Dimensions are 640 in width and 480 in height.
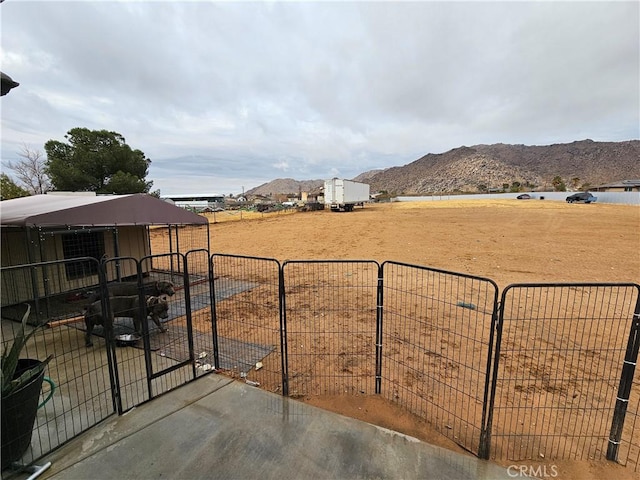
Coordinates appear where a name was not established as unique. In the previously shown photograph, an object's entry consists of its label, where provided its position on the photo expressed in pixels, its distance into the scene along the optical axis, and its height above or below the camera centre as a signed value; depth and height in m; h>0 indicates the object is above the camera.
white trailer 34.94 +0.39
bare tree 24.97 +1.55
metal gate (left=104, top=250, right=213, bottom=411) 3.10 -2.12
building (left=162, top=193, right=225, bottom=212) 83.38 -0.58
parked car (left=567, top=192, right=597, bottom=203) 36.50 +0.16
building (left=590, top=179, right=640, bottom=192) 46.98 +2.13
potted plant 2.11 -1.50
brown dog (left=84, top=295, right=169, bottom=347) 4.20 -1.68
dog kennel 5.94 -0.92
